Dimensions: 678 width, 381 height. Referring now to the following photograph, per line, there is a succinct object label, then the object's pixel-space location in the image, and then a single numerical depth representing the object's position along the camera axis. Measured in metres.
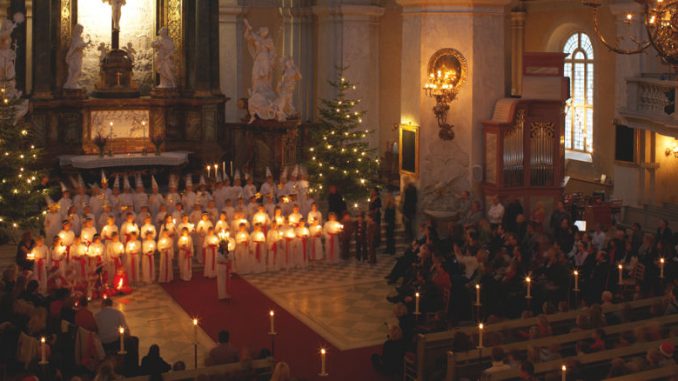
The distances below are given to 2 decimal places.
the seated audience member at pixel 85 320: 13.81
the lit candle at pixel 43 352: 11.76
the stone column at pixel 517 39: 31.80
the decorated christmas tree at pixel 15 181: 20.22
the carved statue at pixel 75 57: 25.47
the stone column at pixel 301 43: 30.41
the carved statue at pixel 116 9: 26.22
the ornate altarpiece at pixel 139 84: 25.58
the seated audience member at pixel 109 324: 14.13
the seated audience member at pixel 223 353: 12.66
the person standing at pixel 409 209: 23.84
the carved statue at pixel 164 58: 26.58
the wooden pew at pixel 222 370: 11.70
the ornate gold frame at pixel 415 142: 24.20
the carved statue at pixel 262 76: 26.02
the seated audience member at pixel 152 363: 12.22
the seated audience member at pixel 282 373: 10.98
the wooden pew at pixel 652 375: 10.77
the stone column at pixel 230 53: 30.28
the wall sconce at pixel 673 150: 23.92
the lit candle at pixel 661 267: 15.88
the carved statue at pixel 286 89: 26.20
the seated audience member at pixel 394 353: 13.85
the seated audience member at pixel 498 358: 11.73
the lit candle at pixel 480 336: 12.30
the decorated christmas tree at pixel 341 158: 25.80
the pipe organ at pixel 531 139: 23.19
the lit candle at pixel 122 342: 12.09
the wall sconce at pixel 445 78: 23.56
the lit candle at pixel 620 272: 15.79
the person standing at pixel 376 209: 22.03
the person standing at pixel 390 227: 22.48
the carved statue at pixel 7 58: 23.77
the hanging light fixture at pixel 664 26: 11.05
